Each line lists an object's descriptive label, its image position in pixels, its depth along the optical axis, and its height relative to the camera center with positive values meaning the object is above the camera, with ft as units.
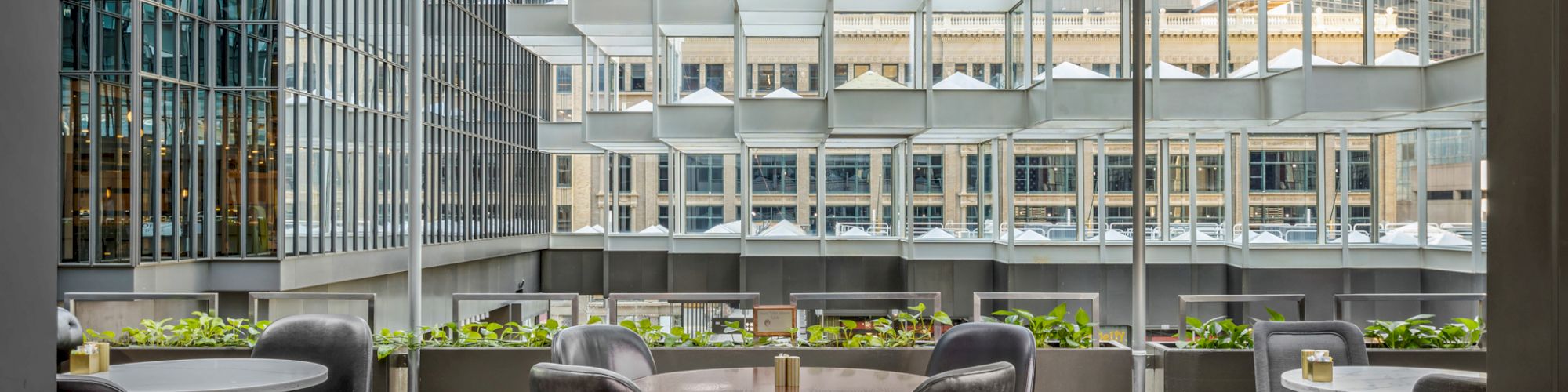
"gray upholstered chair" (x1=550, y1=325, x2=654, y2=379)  17.19 -2.69
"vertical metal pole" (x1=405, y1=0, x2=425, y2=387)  22.33 +0.72
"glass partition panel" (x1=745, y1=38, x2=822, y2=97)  68.69 +8.98
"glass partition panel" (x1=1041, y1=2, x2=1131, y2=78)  56.44 +8.72
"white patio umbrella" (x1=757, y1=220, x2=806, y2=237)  68.23 -2.27
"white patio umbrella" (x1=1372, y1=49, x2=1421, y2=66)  40.45 +5.52
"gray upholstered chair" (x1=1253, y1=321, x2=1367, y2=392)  18.48 -2.72
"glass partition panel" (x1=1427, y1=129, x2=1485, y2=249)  45.24 +0.34
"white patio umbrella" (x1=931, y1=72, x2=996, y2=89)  50.47 +5.72
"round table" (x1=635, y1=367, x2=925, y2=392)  14.58 -2.73
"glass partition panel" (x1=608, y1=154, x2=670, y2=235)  78.79 +0.20
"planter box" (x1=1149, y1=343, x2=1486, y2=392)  21.48 -3.56
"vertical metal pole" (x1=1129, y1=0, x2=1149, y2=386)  20.76 -0.35
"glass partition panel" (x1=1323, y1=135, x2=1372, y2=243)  50.93 -0.03
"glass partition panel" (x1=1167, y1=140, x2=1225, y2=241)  55.93 +0.21
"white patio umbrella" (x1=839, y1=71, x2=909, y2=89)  51.78 +5.89
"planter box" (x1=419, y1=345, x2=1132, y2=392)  21.33 -3.52
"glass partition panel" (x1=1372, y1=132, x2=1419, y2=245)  48.96 +0.42
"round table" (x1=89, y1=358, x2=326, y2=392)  14.76 -2.74
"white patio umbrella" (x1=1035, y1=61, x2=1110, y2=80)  48.08 +5.98
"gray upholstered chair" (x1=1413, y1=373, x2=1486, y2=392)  12.80 -2.39
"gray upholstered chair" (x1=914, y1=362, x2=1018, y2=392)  12.31 -2.25
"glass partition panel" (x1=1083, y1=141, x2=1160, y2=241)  58.34 +0.18
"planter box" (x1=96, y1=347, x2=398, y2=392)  21.88 -3.44
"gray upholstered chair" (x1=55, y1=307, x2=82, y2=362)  20.22 -2.76
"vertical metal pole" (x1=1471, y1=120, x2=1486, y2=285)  43.60 -0.45
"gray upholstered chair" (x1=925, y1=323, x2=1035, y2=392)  17.46 -2.71
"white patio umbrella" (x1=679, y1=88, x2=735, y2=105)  59.82 +5.91
